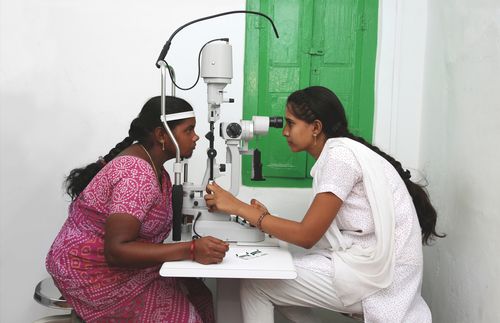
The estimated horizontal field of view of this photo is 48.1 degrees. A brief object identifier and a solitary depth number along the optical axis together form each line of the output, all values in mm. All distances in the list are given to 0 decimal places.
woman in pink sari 1666
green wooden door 2641
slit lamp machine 1875
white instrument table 1600
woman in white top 1740
